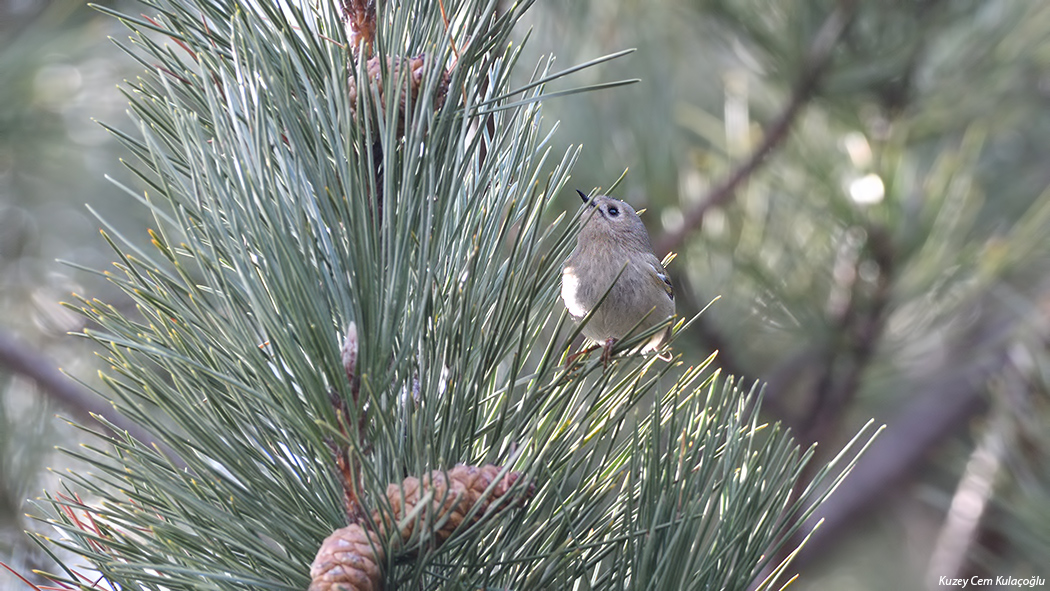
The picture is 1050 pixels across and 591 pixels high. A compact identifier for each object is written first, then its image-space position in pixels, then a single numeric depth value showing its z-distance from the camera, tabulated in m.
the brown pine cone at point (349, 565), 4.83
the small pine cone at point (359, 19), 4.96
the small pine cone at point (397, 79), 4.91
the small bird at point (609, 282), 5.60
